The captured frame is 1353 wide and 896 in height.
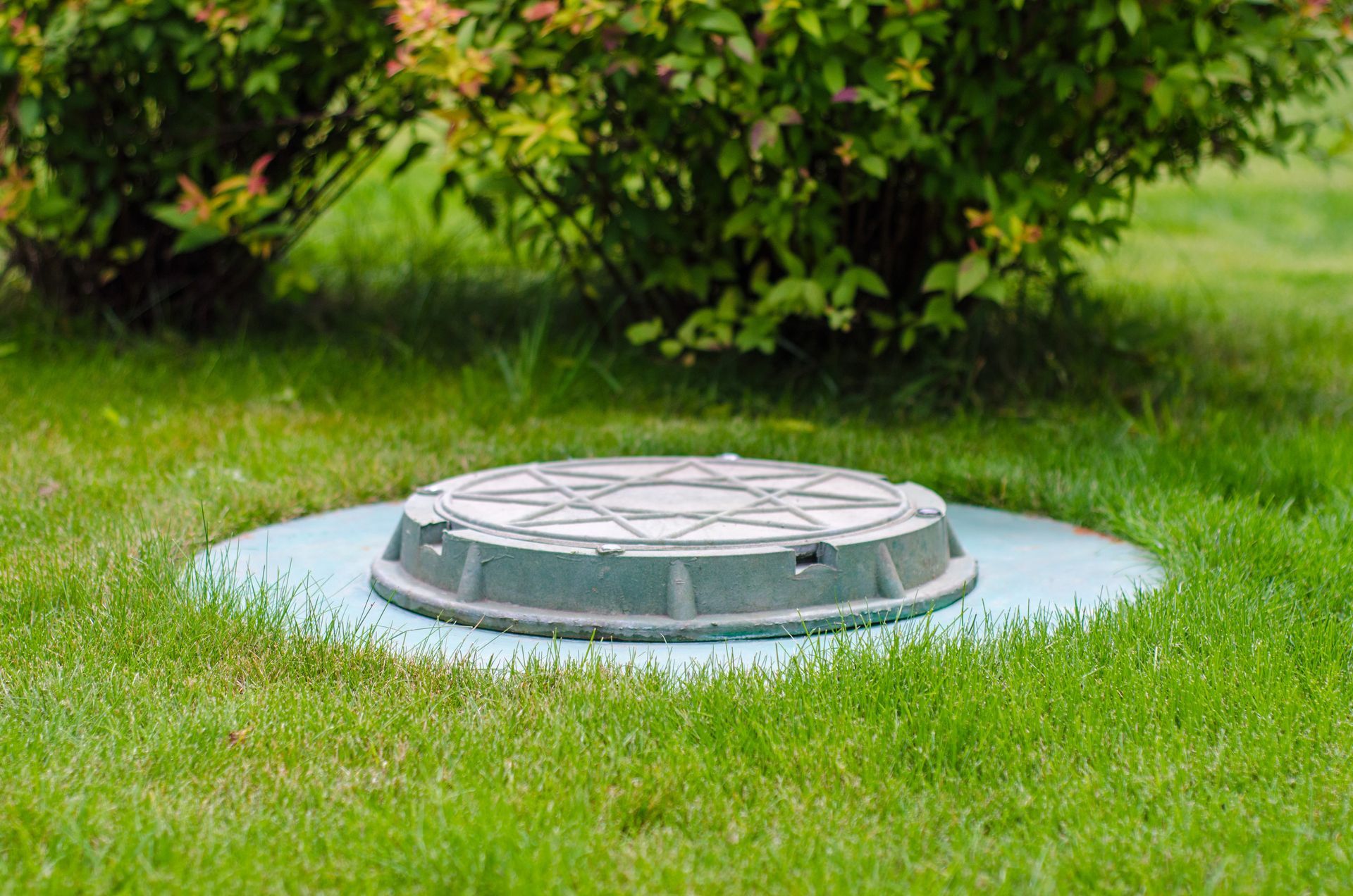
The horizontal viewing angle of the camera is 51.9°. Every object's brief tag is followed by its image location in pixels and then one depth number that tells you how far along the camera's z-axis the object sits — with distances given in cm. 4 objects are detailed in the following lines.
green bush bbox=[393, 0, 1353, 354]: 374
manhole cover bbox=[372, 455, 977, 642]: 248
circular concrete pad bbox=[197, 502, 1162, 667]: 242
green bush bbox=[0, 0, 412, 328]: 435
